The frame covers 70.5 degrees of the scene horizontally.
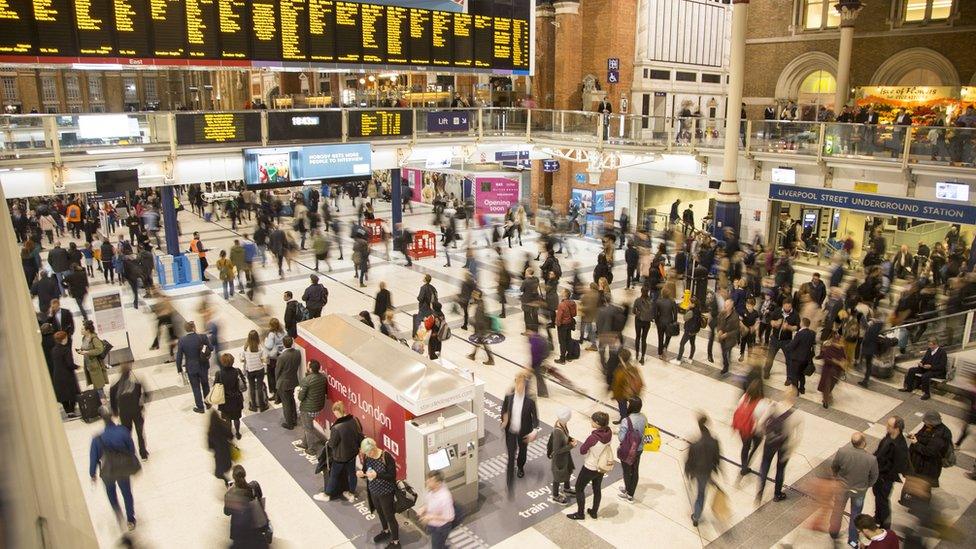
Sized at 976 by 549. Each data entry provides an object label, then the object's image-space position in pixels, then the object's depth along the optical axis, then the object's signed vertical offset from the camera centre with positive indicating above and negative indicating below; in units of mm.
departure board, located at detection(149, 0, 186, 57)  15906 +2544
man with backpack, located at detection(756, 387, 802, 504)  8703 -3729
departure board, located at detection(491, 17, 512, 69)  22047 +2956
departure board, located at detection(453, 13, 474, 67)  21078 +2950
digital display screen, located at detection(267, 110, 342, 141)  18406 +340
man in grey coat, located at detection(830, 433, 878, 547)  7793 -3731
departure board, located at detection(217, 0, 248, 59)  16750 +2668
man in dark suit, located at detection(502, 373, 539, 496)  9008 -3655
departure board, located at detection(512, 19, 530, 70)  22609 +3020
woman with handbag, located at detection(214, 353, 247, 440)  9711 -3556
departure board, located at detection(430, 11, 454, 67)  20609 +2921
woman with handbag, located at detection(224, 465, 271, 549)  6816 -3678
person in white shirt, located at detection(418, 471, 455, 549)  7141 -3758
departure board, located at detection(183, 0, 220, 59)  16328 +2562
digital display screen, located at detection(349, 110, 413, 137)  19969 +410
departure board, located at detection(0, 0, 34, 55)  14211 +2264
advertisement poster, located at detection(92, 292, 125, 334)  12250 -3062
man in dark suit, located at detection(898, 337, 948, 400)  12047 -4066
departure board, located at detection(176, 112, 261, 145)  17062 +247
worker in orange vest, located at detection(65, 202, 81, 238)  24859 -2707
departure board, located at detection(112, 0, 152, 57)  15398 +2460
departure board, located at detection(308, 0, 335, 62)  18125 +2811
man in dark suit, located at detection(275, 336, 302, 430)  10336 -3537
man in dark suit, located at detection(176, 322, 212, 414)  10625 -3353
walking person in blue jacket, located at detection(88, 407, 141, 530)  7867 -3586
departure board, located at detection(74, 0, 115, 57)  14984 +2410
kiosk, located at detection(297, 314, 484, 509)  8453 -3445
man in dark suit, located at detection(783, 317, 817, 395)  11660 -3659
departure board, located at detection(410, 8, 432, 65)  20203 +2905
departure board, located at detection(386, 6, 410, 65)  19734 +2933
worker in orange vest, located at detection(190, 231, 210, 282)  19062 -3047
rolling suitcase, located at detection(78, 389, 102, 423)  10266 -3876
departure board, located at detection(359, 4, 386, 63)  19203 +2901
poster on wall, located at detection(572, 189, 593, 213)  27903 -2488
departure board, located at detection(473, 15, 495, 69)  21547 +2988
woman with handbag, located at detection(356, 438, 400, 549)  7734 -3787
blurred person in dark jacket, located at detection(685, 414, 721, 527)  7902 -3650
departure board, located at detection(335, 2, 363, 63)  18656 +2786
